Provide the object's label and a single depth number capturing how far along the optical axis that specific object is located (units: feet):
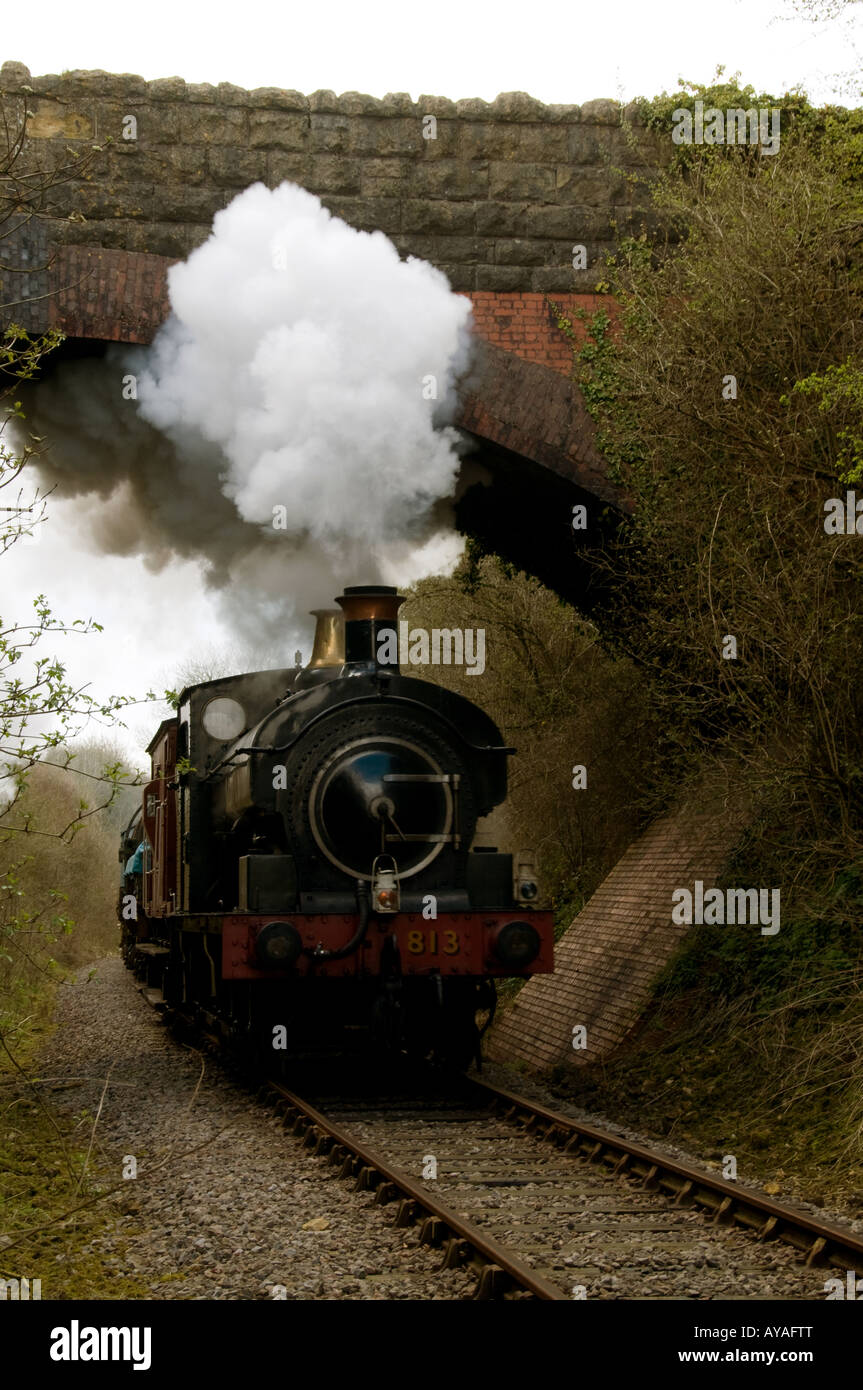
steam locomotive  30.81
